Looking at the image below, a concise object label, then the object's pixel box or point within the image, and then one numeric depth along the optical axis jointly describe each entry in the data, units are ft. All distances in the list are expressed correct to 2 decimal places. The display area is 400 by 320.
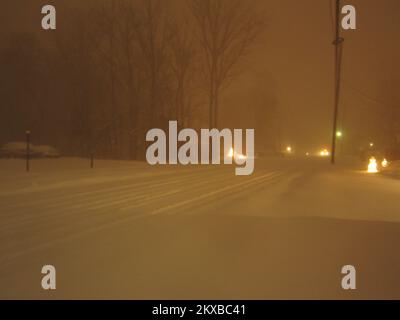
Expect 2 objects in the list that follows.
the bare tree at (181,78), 148.97
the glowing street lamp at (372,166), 102.40
